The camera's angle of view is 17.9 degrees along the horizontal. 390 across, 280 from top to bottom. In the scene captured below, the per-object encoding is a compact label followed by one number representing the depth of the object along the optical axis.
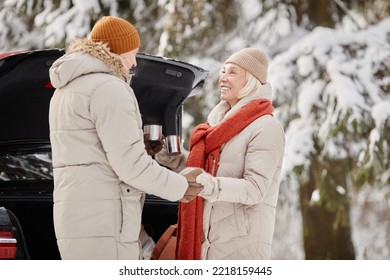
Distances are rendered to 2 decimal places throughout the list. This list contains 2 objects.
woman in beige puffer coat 5.63
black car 6.45
